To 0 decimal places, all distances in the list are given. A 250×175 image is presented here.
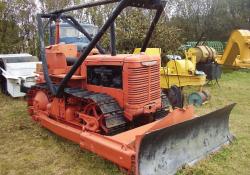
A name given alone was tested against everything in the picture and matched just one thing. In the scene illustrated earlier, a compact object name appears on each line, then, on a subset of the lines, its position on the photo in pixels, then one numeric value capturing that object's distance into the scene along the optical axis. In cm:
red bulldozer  269
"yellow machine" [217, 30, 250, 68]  643
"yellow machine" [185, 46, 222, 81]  730
